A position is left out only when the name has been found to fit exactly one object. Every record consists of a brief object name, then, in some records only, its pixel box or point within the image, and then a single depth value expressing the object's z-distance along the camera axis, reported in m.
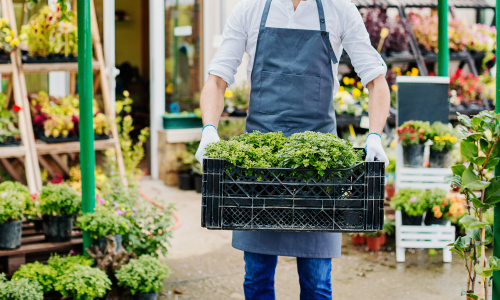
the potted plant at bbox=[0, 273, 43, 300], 2.98
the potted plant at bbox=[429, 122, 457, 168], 4.27
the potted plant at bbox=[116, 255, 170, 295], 3.20
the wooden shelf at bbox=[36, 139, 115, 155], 4.54
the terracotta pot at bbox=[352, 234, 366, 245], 4.68
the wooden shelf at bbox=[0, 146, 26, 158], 4.25
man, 2.30
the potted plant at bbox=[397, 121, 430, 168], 4.29
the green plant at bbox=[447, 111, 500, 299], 1.94
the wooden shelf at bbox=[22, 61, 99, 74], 4.56
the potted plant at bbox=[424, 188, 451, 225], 4.29
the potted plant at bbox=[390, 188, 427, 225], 4.33
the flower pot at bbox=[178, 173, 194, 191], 6.56
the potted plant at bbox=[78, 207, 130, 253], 3.30
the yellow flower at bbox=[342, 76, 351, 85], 7.11
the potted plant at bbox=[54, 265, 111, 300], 3.05
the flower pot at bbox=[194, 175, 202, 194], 6.38
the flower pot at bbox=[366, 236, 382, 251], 4.57
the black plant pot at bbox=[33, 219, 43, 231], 3.72
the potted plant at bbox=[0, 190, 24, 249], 3.30
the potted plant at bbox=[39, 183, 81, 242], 3.50
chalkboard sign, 4.43
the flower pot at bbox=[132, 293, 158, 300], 3.31
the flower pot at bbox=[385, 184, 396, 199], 5.05
